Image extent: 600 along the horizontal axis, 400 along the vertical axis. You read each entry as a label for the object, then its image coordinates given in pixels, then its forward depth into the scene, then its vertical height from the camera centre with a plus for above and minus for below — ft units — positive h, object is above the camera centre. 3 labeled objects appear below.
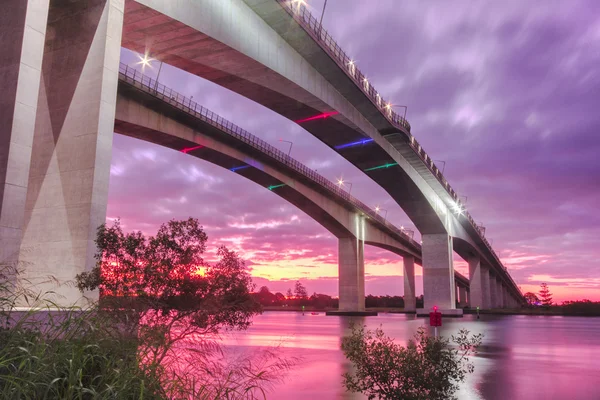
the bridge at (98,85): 43.60 +25.92
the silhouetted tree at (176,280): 35.88 +1.72
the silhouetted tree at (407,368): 27.48 -3.31
